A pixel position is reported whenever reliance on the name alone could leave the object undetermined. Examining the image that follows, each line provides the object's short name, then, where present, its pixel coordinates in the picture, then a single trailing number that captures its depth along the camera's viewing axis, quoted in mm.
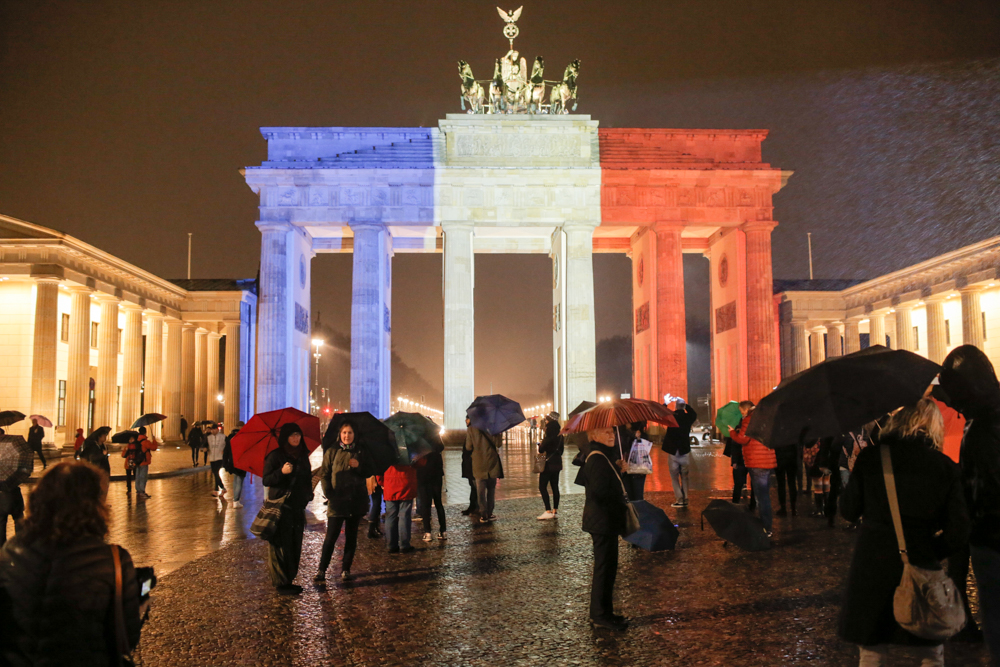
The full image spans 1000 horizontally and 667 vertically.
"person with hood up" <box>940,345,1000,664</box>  4090
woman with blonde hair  3713
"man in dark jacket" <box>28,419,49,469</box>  17438
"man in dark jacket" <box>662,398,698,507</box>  12328
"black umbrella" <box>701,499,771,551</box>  8953
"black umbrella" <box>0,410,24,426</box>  9055
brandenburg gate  38062
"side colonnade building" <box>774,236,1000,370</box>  35531
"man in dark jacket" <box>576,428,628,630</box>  6016
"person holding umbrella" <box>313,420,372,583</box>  7789
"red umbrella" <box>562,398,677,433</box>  6895
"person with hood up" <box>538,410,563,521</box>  12219
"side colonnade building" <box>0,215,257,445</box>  30156
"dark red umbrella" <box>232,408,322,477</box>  8195
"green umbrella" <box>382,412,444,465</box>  9812
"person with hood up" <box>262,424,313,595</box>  7246
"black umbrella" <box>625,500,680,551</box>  8891
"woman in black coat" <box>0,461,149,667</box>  2883
